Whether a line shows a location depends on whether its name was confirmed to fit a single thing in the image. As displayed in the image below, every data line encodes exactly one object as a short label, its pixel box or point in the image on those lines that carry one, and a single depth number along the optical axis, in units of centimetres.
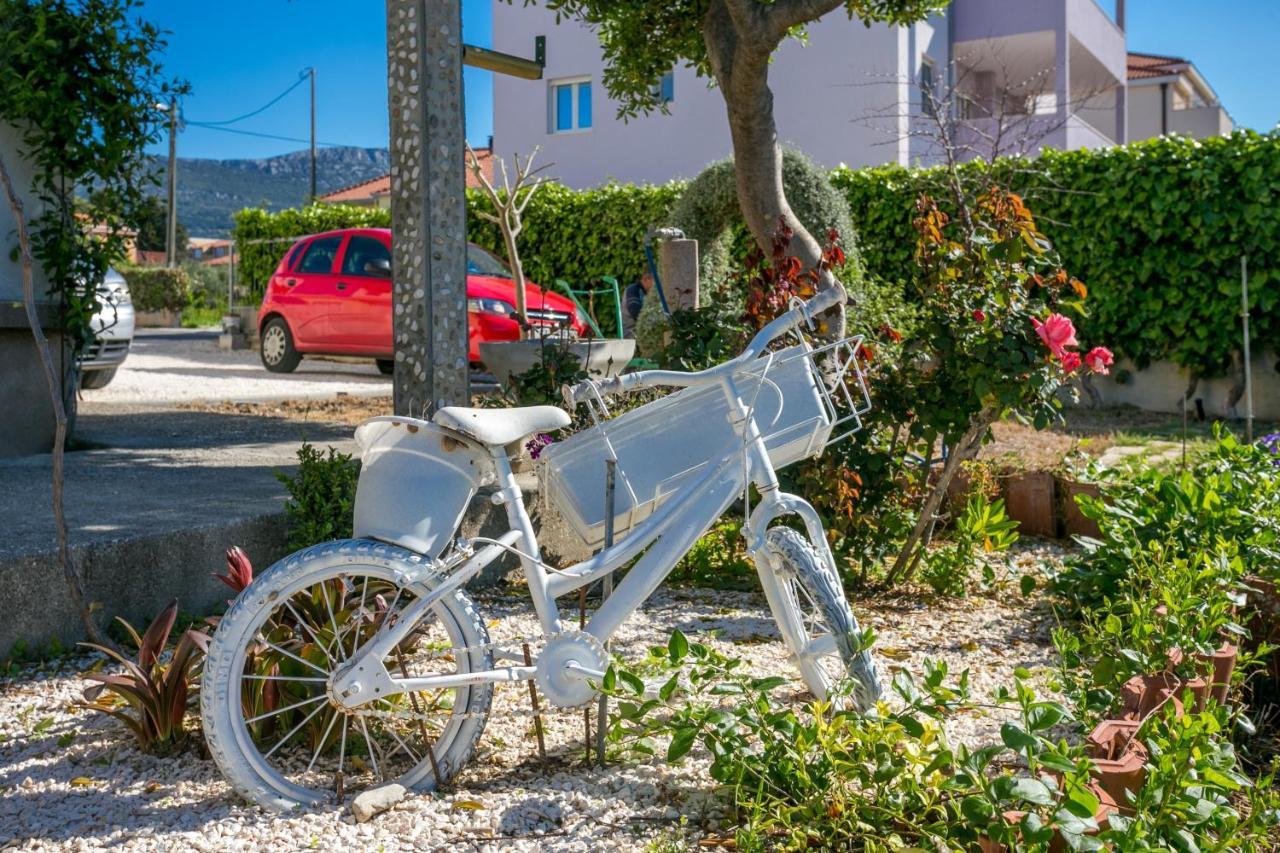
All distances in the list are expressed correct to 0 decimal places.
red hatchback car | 1267
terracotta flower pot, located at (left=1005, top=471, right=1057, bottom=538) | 607
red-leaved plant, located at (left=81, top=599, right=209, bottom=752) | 304
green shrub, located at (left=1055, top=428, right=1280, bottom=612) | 397
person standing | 1303
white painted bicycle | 273
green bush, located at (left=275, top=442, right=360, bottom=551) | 439
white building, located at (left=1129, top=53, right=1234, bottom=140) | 2803
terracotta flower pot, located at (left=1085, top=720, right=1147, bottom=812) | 230
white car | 988
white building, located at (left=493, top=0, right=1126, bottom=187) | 1906
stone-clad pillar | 502
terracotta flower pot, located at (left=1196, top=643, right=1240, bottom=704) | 303
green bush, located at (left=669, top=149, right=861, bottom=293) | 1188
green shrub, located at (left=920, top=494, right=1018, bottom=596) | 477
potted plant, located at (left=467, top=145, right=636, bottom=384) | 622
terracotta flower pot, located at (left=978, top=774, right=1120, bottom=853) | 212
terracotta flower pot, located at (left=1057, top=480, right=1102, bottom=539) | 587
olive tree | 656
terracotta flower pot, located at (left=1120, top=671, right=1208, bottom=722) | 270
